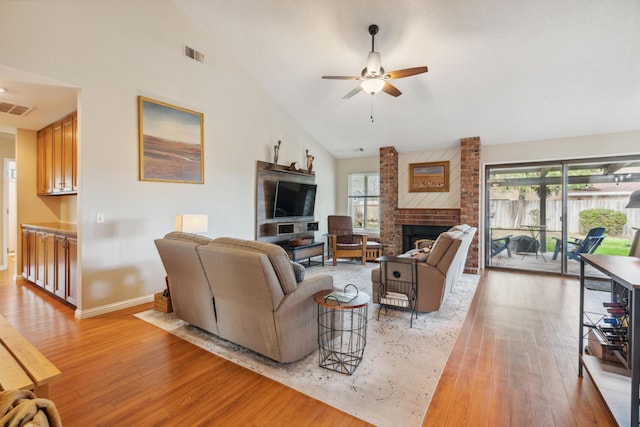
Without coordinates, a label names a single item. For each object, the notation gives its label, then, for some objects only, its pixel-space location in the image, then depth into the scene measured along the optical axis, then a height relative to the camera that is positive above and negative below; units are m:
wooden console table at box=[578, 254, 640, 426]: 1.47 -0.89
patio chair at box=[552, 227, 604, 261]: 5.26 -0.57
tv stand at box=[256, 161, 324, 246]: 5.49 -0.03
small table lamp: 3.57 -0.14
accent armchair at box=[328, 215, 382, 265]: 6.41 -0.71
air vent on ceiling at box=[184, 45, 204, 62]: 4.21 +2.31
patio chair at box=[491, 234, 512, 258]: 6.09 -0.69
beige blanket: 0.69 -0.50
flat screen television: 5.84 +0.26
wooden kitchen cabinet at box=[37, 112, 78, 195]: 3.96 +0.79
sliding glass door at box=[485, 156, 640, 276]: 5.12 +0.01
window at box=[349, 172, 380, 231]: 7.58 +0.31
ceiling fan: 3.29 +1.56
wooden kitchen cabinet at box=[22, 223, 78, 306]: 3.54 -0.64
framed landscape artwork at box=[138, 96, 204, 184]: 3.79 +0.96
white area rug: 1.90 -1.24
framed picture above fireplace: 6.50 +0.80
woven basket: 3.43 -1.09
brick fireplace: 5.89 +0.06
